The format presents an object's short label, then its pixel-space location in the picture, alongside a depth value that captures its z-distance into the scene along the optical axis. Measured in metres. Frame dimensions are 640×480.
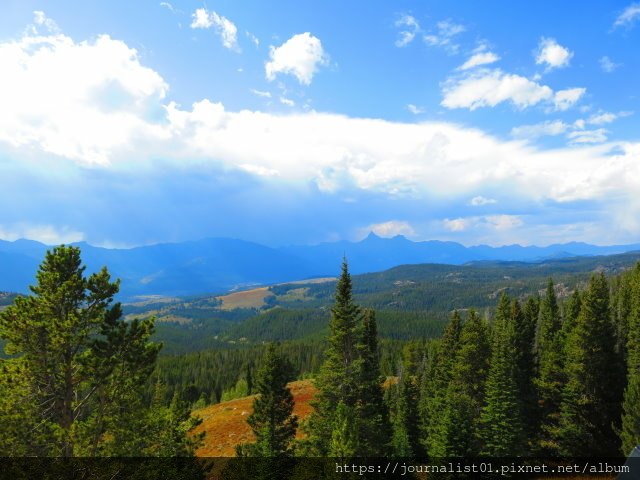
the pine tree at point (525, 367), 39.28
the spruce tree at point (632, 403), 26.78
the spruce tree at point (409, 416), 45.44
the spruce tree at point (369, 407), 24.55
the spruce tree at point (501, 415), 31.94
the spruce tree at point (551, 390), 37.12
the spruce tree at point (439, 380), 39.68
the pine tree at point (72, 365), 14.71
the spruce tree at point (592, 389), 32.84
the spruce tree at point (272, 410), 31.97
